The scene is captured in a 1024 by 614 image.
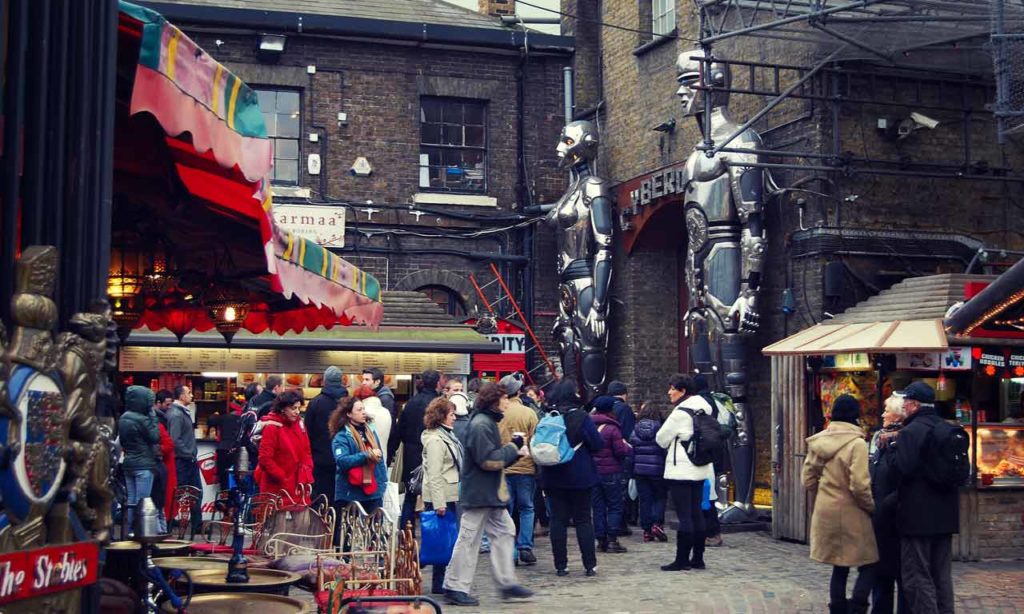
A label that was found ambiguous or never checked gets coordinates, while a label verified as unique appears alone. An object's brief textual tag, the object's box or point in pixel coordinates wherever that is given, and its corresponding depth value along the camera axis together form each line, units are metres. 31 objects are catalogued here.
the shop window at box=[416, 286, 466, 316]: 22.97
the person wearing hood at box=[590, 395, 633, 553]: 14.32
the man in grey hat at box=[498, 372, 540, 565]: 13.30
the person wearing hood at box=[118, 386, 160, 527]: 12.24
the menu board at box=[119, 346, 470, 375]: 19.72
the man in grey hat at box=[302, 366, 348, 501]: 13.05
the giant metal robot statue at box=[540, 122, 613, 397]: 20.41
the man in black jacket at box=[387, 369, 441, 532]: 13.66
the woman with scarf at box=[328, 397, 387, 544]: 11.30
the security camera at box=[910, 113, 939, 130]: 15.91
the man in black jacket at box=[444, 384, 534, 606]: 10.84
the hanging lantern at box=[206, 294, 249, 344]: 9.31
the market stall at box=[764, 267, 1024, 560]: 13.48
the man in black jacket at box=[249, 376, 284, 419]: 14.48
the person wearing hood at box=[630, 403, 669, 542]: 14.59
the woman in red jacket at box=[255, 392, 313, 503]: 11.17
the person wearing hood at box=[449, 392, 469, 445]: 13.95
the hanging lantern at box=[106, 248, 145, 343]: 8.09
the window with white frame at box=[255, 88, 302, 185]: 22.20
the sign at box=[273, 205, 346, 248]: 21.81
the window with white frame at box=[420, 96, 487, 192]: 22.91
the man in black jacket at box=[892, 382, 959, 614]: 8.96
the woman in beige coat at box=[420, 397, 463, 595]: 11.08
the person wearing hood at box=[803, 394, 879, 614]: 9.34
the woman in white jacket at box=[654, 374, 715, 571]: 12.55
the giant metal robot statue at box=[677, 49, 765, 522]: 16.50
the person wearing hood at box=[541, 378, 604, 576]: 12.39
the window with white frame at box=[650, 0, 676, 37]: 19.91
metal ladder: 22.53
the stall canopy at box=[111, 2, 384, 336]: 4.54
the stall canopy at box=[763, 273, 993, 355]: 13.15
